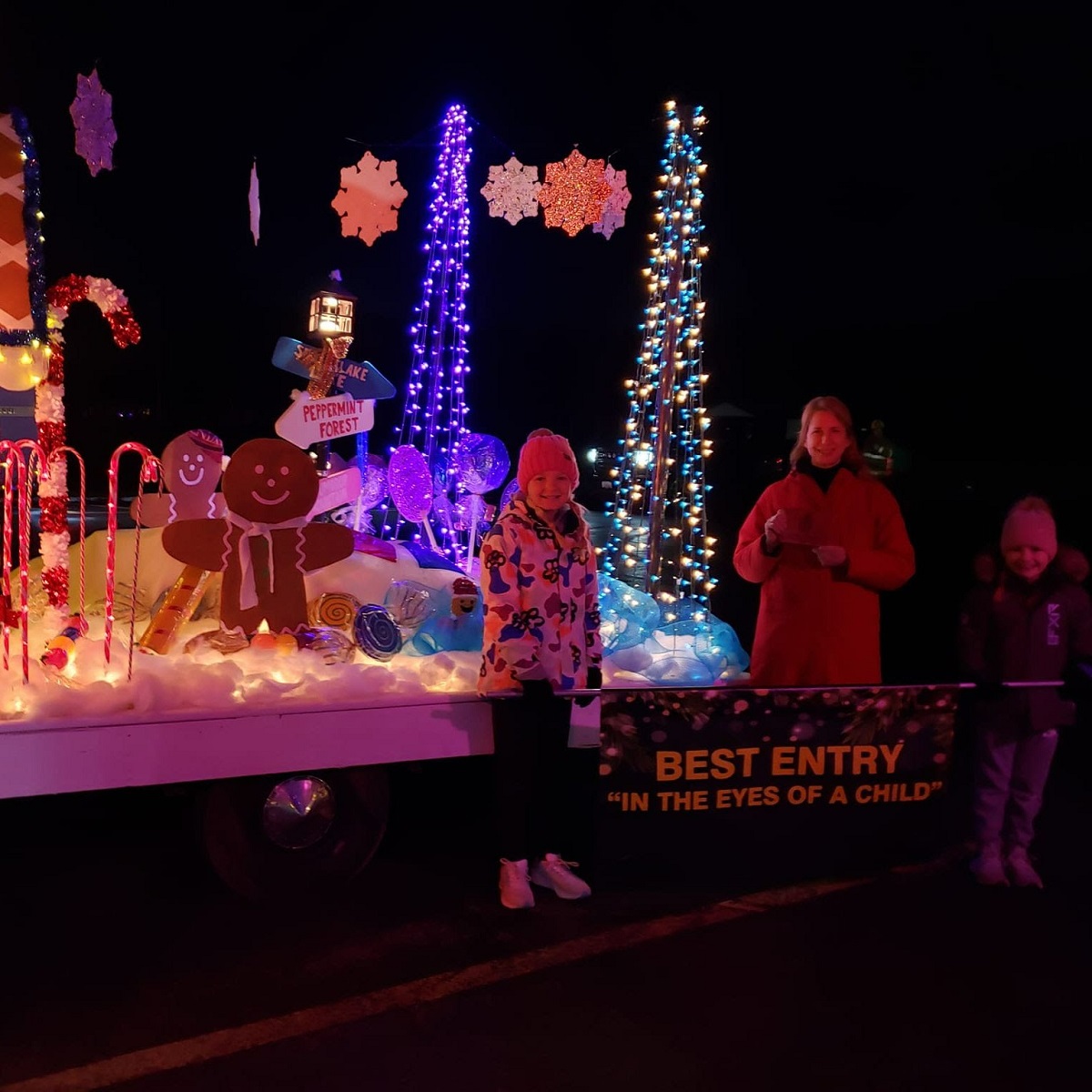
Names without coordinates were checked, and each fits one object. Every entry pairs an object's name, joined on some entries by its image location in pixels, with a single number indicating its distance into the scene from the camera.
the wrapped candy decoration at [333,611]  4.65
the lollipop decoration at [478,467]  6.96
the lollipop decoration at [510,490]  5.68
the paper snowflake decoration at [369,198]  5.95
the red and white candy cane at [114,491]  3.79
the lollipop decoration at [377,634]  4.45
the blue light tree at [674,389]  5.67
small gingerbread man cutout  4.64
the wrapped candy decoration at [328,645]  4.26
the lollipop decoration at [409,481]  6.57
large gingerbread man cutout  4.09
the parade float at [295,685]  3.66
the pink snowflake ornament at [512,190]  6.00
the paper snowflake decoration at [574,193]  5.79
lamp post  6.51
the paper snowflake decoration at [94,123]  4.30
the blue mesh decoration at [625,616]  5.15
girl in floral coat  3.83
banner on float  3.83
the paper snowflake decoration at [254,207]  5.40
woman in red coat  4.18
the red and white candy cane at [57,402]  4.64
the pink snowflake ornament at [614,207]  5.82
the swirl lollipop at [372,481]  6.80
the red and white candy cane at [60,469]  4.49
